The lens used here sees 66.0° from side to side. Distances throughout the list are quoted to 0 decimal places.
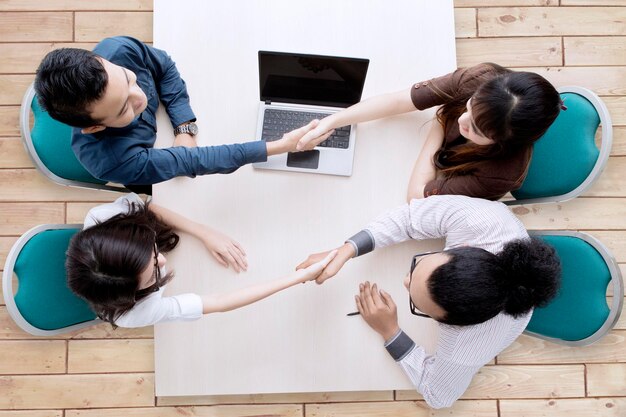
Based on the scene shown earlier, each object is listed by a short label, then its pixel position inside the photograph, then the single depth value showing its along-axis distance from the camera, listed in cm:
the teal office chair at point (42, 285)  128
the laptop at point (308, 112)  131
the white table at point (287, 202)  133
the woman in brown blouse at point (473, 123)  114
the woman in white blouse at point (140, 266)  114
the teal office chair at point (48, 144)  138
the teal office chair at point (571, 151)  131
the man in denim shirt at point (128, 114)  107
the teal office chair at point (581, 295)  128
